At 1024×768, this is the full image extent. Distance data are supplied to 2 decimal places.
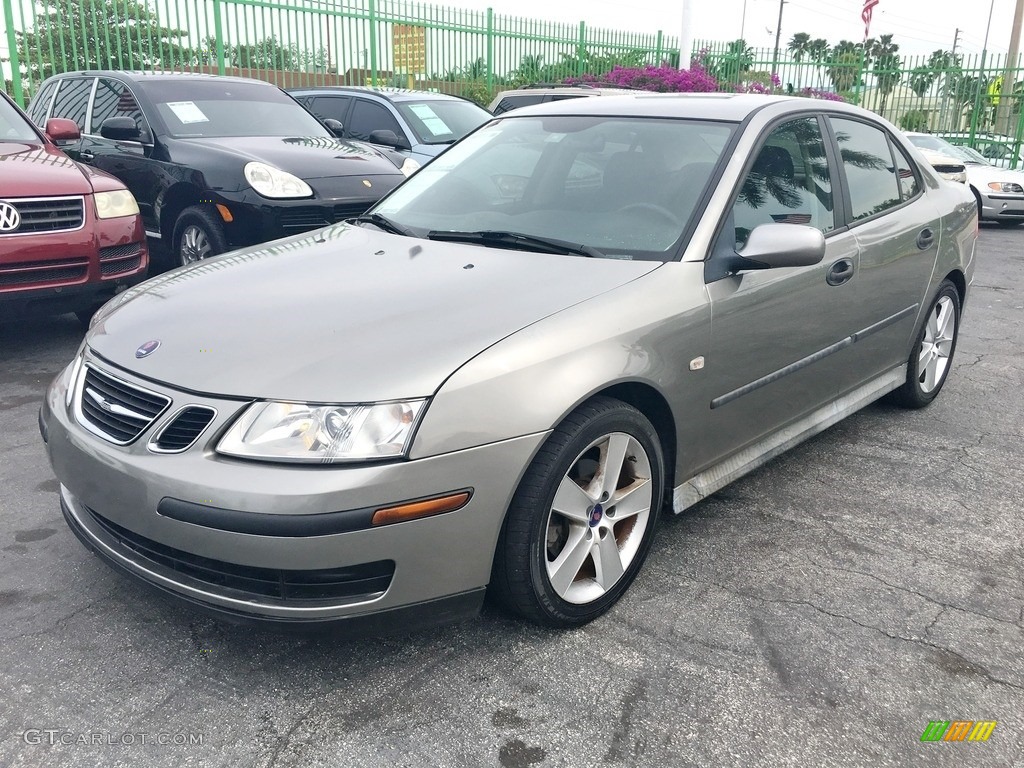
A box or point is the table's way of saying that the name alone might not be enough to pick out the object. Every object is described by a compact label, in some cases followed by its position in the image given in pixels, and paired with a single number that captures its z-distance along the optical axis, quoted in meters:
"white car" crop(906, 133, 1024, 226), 13.50
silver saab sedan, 2.26
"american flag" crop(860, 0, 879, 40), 18.53
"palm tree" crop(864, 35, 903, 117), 20.64
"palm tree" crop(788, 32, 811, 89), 65.62
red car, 5.00
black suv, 6.26
